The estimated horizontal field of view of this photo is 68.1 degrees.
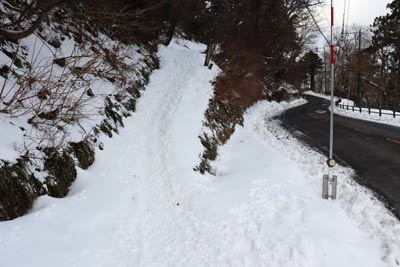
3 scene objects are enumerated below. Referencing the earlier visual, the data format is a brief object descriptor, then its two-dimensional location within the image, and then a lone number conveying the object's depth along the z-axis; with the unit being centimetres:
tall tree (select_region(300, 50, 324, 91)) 6303
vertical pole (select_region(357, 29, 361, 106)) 3931
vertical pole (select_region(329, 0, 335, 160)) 602
